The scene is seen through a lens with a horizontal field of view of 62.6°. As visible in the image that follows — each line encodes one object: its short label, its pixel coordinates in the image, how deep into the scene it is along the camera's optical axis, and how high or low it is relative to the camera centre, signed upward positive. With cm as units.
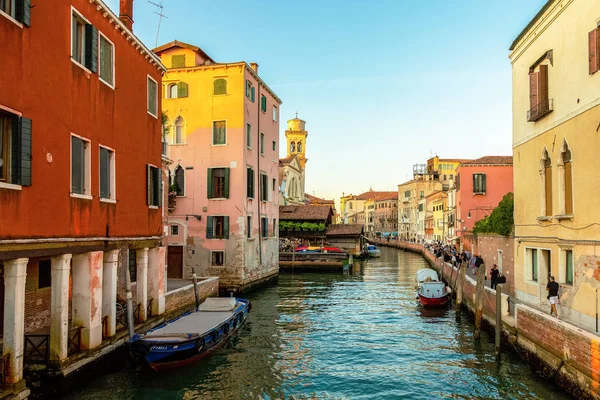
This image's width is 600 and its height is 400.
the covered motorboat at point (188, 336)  1185 -314
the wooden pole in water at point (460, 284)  2034 -302
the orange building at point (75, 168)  868 +112
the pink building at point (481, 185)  3869 +255
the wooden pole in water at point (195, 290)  1774 -265
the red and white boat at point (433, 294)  2216 -349
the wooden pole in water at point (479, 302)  1603 -282
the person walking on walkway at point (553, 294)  1341 -211
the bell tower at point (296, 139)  7150 +1146
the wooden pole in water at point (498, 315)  1351 -272
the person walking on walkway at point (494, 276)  1902 -231
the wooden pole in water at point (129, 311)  1271 -241
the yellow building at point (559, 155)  1211 +176
